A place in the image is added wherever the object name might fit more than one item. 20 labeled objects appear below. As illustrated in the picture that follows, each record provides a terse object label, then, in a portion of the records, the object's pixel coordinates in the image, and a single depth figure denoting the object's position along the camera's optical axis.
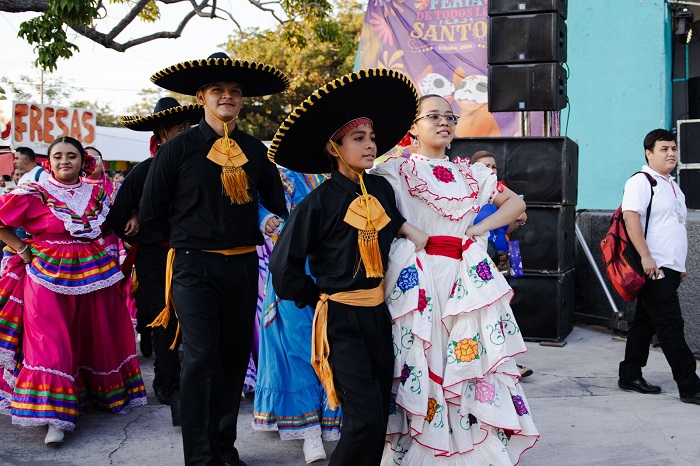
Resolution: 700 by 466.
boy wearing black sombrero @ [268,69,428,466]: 3.06
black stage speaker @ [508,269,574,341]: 7.10
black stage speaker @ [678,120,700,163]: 9.61
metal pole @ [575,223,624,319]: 7.60
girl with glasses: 3.30
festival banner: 10.52
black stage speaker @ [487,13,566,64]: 7.16
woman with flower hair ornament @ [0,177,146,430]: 4.42
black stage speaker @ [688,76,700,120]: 10.96
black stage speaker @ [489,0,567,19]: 7.16
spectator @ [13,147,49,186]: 9.09
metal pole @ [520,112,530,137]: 7.69
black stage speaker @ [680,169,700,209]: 9.59
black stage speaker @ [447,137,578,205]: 7.12
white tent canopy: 21.61
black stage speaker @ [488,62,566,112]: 7.18
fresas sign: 11.19
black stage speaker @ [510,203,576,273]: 7.11
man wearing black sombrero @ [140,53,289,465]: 3.51
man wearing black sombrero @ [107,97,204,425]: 4.66
